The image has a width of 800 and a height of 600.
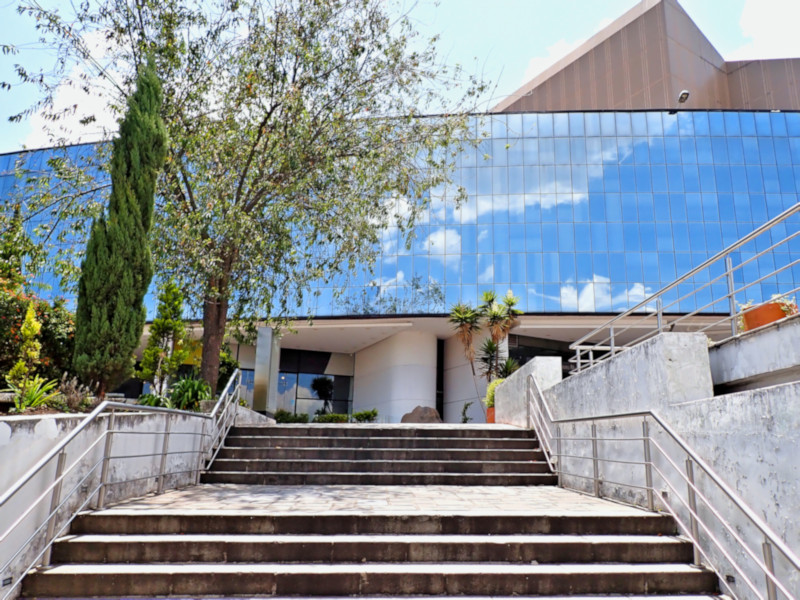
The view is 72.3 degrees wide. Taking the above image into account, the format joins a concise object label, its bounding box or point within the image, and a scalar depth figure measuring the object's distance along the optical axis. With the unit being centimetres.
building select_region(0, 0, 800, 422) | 2192
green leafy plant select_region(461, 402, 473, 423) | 2227
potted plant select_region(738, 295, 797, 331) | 568
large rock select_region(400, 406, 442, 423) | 2070
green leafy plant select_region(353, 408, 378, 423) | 2311
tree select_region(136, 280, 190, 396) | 1541
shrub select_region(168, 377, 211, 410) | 932
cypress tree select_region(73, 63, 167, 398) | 669
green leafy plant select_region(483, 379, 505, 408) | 1567
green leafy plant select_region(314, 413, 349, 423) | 2400
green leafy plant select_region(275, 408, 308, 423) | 2307
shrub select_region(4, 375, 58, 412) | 538
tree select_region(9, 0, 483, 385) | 912
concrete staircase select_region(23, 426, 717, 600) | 427
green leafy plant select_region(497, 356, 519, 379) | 1948
